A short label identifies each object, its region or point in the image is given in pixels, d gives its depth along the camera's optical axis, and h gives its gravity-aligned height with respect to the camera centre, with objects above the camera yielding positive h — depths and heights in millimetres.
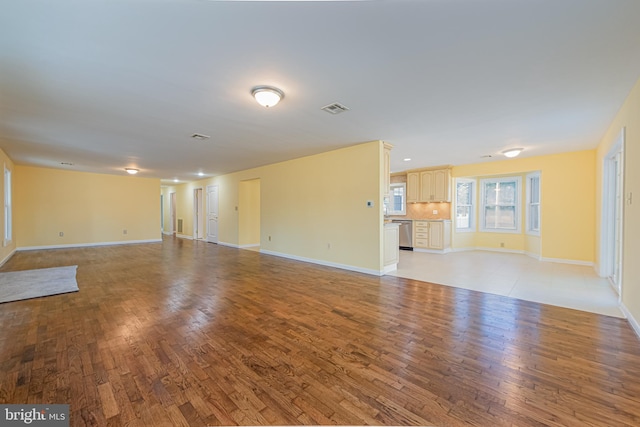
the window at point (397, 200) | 8797 +361
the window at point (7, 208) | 6125 +108
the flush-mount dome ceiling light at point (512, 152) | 5422 +1205
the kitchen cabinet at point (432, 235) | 7566 -728
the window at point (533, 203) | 6750 +171
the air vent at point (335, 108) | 3217 +1274
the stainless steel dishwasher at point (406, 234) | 8242 -740
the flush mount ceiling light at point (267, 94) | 2725 +1205
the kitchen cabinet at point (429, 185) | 7664 +749
